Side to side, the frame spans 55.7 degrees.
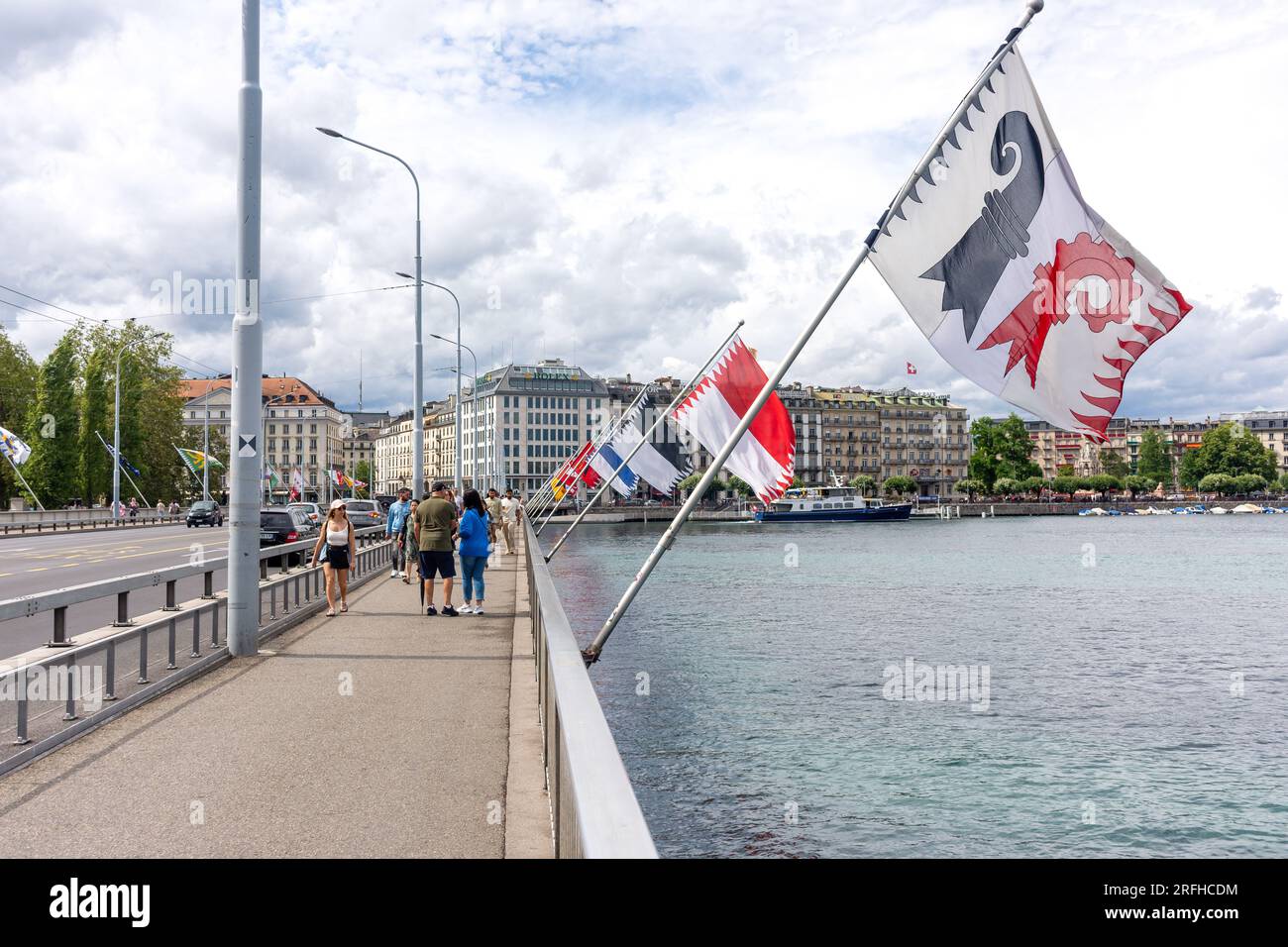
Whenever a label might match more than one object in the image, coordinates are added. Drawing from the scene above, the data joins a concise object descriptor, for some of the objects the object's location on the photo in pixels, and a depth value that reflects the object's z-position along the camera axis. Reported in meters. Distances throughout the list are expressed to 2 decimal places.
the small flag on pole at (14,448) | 55.93
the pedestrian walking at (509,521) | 37.69
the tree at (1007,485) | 175.00
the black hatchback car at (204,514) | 76.25
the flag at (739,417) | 15.46
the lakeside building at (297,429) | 185.75
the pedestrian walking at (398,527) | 24.75
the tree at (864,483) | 186.00
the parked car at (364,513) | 47.70
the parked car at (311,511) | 45.43
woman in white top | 17.52
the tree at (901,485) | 189.12
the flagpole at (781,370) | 9.02
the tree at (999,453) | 176.38
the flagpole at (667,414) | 17.97
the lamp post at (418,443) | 32.19
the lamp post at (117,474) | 73.62
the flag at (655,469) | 24.56
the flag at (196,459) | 67.39
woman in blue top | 16.95
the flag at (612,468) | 27.69
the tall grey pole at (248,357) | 12.77
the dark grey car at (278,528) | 33.22
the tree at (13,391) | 91.25
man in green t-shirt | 16.92
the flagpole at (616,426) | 28.27
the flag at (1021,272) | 8.48
